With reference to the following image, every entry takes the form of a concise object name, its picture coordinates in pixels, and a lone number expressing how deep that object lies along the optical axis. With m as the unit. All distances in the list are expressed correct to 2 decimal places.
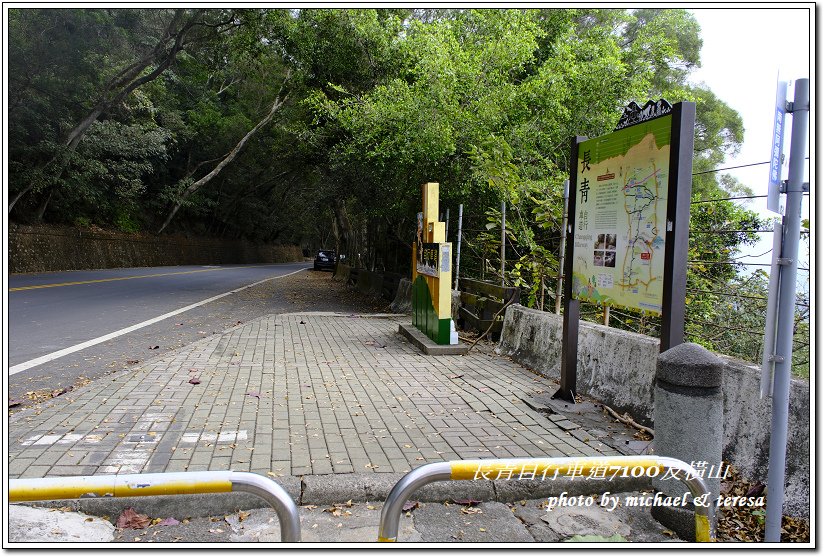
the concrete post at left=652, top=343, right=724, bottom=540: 3.43
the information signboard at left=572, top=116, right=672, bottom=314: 4.72
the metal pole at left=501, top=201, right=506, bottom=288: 9.58
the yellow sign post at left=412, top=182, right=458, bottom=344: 8.66
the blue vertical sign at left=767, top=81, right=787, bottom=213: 2.91
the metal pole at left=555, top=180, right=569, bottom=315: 7.54
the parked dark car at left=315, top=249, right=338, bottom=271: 44.19
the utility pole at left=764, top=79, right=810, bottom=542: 2.93
